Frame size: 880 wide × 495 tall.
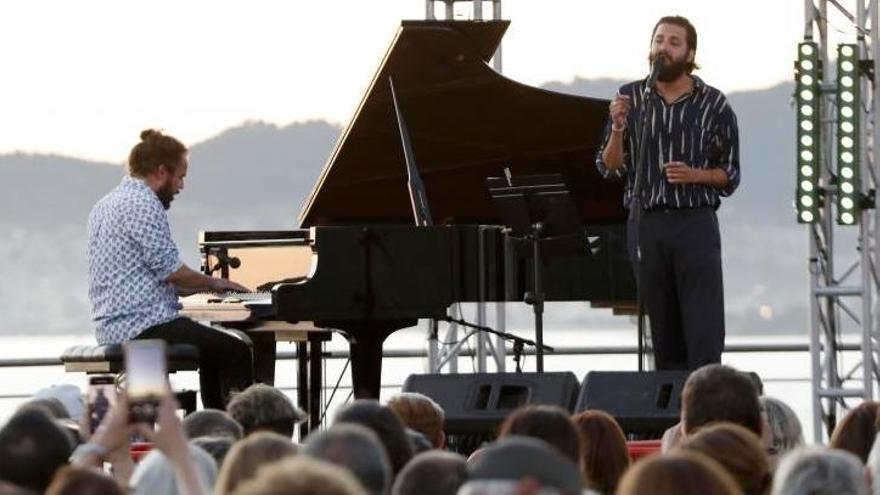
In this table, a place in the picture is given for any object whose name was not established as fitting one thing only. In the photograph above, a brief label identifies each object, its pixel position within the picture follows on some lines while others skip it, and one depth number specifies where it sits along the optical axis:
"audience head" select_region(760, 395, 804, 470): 12.37
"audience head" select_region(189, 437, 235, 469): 10.52
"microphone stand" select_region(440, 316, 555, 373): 19.23
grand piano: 19.20
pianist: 18.55
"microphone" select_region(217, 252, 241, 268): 20.84
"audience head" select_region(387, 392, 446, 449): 12.56
